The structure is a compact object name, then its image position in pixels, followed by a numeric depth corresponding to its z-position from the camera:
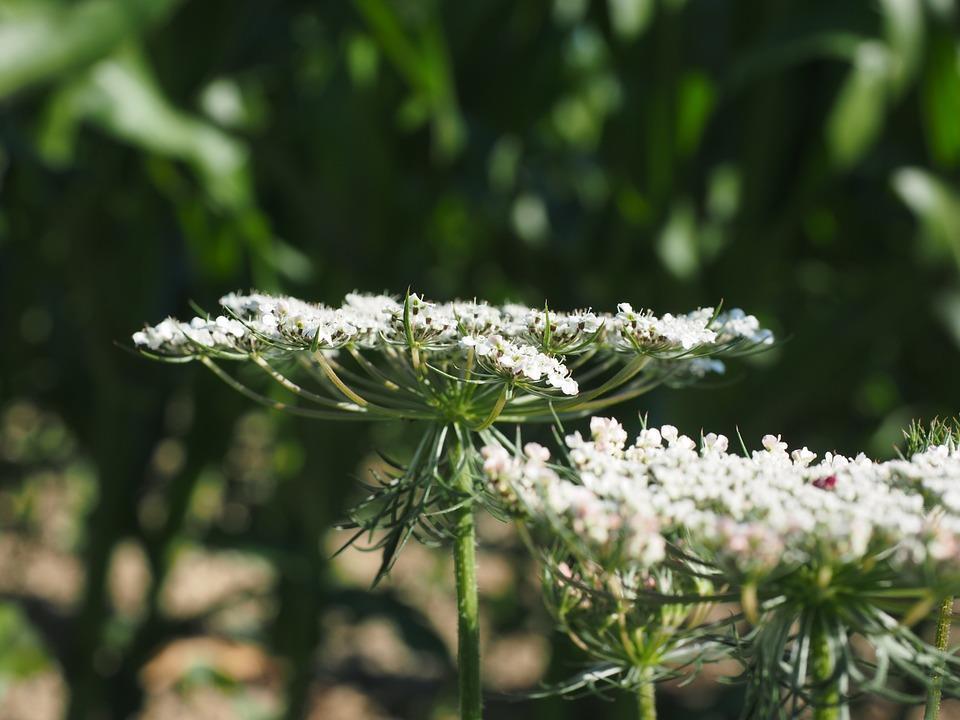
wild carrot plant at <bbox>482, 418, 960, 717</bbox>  0.53
